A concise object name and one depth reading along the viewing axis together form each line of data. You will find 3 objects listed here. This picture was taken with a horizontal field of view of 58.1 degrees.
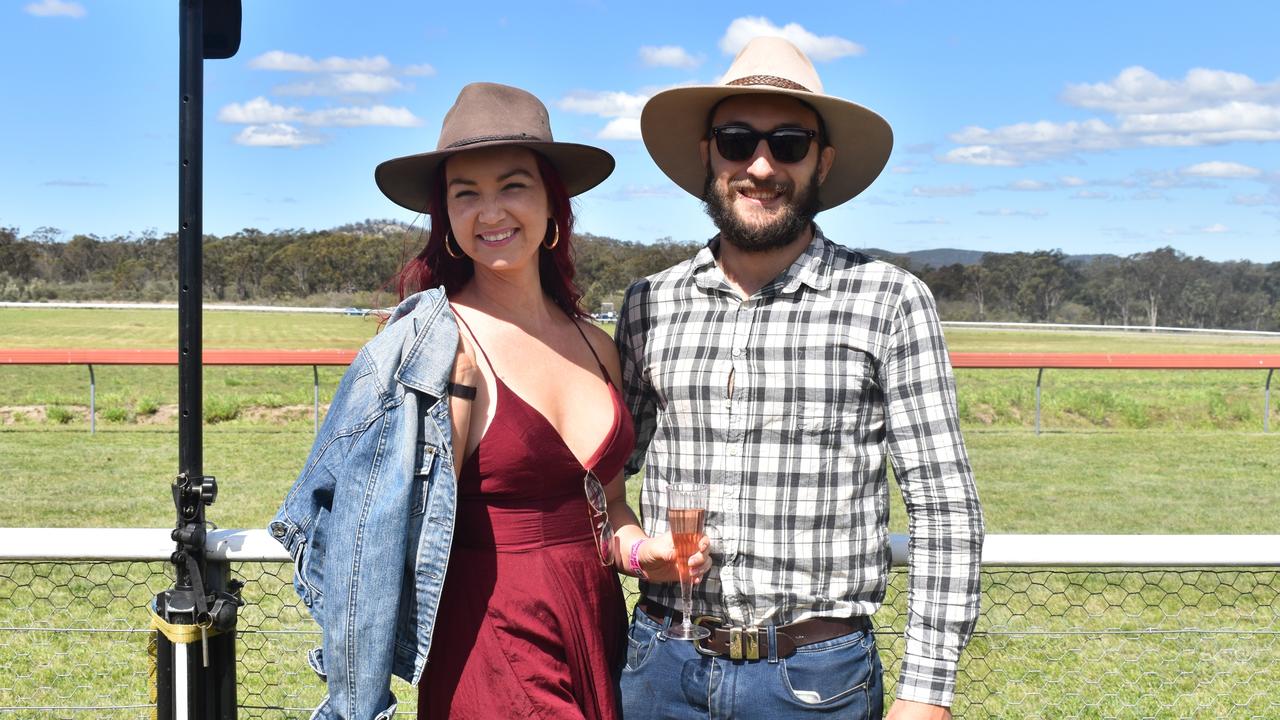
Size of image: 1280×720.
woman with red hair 2.08
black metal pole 2.39
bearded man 2.12
